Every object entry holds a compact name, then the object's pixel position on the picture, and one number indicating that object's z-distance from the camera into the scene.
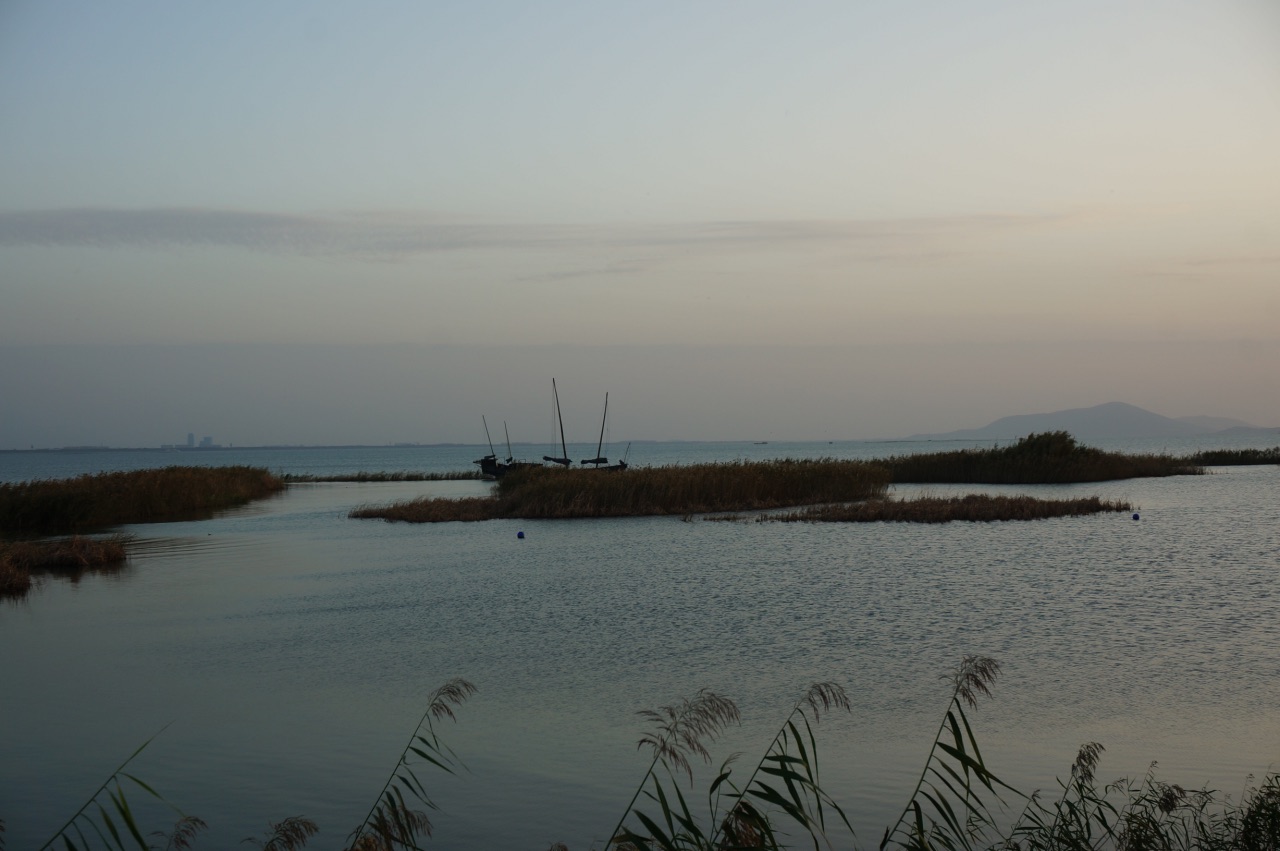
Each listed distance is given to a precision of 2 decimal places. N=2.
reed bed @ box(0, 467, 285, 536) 35.59
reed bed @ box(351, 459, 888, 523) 38.53
